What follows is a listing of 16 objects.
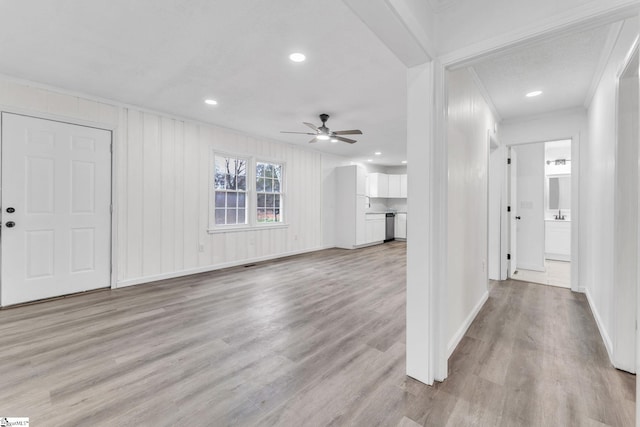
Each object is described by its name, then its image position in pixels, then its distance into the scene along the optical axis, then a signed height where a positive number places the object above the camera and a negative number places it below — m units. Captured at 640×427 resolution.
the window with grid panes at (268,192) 5.78 +0.46
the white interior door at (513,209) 4.43 +0.10
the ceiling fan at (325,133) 4.15 +1.25
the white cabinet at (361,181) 7.38 +0.91
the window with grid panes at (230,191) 5.10 +0.43
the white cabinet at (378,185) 8.94 +0.97
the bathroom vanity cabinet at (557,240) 5.64 -0.51
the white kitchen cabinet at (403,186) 9.12 +0.95
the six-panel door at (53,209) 3.13 +0.04
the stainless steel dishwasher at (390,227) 9.00 -0.43
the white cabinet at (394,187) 9.35 +0.92
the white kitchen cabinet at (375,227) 7.91 -0.40
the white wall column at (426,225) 1.70 -0.07
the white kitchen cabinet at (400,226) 9.10 -0.40
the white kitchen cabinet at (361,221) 7.36 -0.19
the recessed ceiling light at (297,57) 2.57 +1.48
